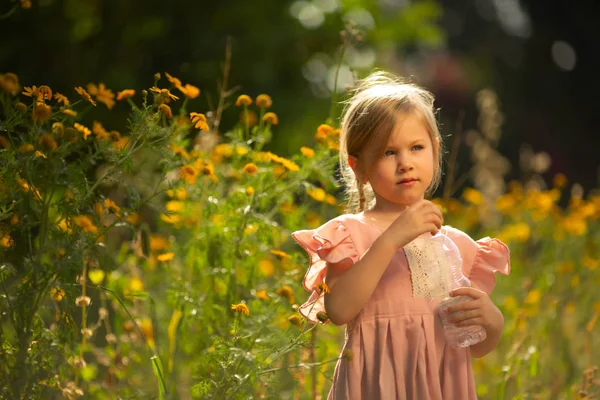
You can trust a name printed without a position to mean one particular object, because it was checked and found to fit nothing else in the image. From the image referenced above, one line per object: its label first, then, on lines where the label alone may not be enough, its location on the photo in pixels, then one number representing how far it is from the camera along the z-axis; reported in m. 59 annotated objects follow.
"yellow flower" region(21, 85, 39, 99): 4.02
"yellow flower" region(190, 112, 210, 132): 4.44
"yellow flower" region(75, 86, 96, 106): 4.12
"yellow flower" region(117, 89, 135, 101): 4.80
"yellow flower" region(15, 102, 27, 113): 4.09
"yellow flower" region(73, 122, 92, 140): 4.54
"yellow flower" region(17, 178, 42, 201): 3.93
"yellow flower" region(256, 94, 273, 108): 5.34
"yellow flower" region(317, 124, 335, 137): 5.24
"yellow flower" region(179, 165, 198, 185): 4.95
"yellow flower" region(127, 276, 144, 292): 7.06
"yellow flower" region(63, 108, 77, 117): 4.19
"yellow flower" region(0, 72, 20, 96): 3.79
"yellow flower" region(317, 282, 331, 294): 3.95
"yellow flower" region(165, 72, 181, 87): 4.75
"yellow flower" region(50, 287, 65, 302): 4.04
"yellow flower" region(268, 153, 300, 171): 5.16
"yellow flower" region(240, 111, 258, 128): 7.03
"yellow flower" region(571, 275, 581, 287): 7.43
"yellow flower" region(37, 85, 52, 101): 4.08
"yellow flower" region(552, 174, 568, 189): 8.27
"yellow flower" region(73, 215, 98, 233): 4.93
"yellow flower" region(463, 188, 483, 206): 8.82
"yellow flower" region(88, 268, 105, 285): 6.00
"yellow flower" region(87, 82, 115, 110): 4.83
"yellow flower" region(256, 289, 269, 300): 4.93
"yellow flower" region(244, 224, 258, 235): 5.58
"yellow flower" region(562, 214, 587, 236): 8.27
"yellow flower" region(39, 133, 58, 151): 3.67
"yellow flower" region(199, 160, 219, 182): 5.12
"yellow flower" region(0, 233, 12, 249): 4.19
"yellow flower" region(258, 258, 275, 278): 7.03
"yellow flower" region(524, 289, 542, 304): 7.30
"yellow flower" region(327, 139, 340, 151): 5.40
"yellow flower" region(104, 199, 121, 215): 4.41
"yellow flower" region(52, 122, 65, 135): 3.85
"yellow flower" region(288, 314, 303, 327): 4.15
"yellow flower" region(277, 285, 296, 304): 4.56
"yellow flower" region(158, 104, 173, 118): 4.28
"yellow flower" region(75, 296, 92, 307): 4.82
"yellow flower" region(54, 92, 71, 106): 4.18
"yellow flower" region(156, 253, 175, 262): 5.35
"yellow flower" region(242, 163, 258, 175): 5.20
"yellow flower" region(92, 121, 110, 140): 4.79
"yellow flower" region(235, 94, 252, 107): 5.16
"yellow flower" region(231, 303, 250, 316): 4.20
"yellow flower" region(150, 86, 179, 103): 4.26
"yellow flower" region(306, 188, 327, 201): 5.51
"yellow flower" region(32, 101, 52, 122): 3.90
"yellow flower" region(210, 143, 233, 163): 5.66
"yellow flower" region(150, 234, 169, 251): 7.46
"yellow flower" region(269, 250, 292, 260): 5.07
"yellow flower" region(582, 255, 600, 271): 7.73
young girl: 3.96
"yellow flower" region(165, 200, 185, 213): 6.39
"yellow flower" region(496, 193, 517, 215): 8.67
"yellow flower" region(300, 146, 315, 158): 5.36
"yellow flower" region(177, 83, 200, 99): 5.05
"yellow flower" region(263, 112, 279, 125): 5.25
